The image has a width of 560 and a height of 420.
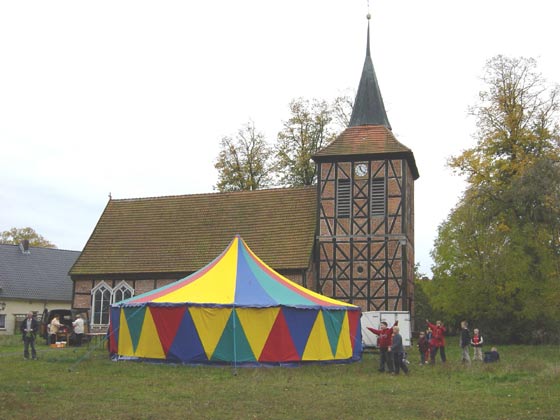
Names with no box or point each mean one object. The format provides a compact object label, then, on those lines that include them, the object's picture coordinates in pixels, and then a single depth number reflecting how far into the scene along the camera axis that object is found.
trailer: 22.23
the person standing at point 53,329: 22.86
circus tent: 16.83
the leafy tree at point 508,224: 27.27
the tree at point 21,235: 57.41
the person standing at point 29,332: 17.55
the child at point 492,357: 17.99
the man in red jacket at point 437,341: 17.56
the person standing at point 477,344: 18.64
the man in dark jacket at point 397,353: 15.48
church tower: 24.50
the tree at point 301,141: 35.47
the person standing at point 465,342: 17.93
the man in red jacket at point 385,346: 15.88
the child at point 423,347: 18.00
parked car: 24.04
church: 24.73
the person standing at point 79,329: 22.89
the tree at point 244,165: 36.66
